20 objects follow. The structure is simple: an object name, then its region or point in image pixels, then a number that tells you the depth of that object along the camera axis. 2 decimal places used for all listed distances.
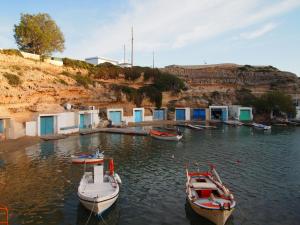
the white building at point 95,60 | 116.19
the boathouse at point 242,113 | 87.31
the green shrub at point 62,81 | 66.34
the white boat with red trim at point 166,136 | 52.34
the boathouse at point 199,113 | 88.50
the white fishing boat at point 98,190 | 19.67
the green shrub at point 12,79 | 53.97
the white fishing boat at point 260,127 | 67.91
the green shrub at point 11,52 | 60.98
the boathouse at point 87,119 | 64.06
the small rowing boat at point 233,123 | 77.46
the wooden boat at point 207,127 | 71.38
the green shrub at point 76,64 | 78.25
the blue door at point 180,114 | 87.15
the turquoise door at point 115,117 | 73.12
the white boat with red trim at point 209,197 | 18.23
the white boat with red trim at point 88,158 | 35.38
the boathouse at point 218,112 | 86.19
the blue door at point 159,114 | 86.47
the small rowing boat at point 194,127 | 69.49
